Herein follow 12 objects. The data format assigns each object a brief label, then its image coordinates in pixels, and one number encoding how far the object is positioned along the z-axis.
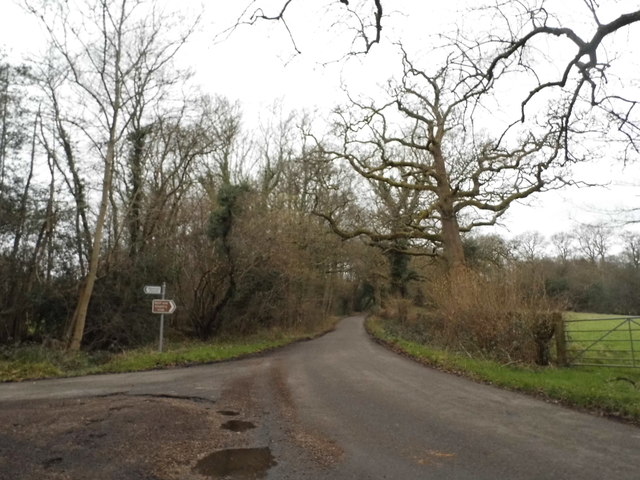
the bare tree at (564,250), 65.44
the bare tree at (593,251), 61.01
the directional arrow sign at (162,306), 16.20
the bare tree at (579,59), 8.40
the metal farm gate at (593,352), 12.38
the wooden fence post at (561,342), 12.94
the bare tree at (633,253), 46.53
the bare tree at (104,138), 19.67
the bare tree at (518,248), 31.42
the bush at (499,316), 13.19
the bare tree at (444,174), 22.94
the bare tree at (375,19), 7.77
